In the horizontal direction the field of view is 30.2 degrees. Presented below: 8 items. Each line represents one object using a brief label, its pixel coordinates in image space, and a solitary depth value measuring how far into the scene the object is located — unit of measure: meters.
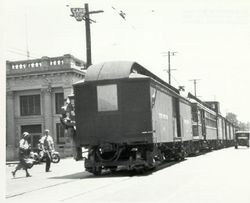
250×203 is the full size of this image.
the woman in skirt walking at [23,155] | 15.72
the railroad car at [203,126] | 27.95
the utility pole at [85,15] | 22.97
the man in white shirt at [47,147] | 17.73
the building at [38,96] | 32.88
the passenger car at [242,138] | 45.22
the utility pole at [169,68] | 44.66
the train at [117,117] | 14.29
